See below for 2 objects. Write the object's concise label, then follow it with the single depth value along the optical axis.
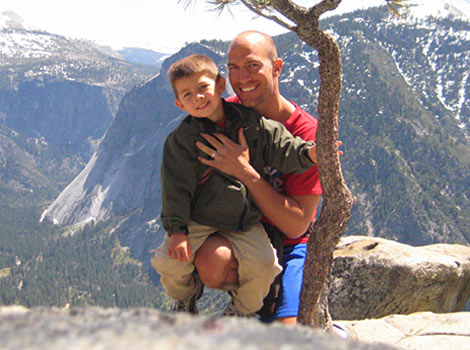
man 3.83
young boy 3.73
